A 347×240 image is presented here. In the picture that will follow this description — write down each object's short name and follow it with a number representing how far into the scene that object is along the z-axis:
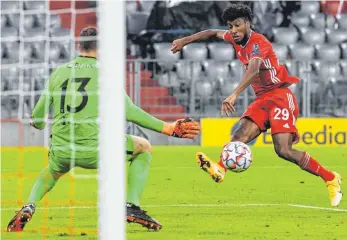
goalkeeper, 13.55
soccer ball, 17.58
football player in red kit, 17.67
